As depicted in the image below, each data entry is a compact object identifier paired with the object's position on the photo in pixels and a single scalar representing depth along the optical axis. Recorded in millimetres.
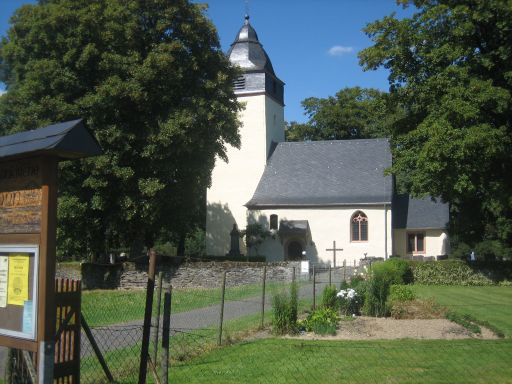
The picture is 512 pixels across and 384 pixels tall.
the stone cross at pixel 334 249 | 40594
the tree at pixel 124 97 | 25922
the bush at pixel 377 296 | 14305
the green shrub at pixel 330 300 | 14539
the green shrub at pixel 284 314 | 11766
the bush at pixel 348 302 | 14352
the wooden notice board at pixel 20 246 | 5227
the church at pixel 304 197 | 40562
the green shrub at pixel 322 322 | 11766
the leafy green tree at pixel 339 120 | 56594
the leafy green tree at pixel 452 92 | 24781
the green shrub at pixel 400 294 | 16375
